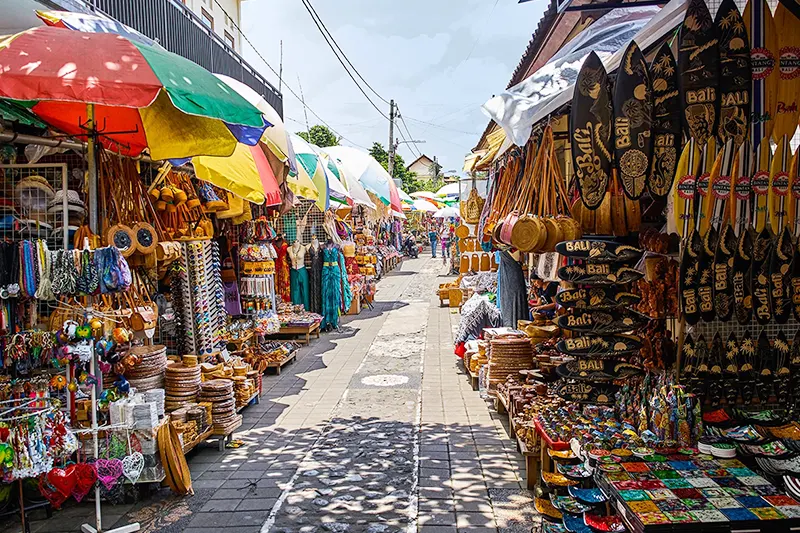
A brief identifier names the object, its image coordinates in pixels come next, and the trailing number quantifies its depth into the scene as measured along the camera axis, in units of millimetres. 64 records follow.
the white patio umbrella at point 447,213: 21781
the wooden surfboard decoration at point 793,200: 3283
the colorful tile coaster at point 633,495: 2717
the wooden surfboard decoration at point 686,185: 3473
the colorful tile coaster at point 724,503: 2625
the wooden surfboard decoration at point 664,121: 3346
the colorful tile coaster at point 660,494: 2719
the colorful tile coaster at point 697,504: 2617
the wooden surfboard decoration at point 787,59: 3182
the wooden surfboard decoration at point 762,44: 3188
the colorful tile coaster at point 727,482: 2835
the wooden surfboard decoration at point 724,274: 3369
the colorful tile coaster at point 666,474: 2951
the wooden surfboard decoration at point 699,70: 3152
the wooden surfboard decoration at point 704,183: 3438
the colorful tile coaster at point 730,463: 3047
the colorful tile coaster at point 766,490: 2719
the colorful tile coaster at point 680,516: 2504
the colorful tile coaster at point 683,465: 3057
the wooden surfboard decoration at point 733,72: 3146
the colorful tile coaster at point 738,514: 2520
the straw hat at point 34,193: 4727
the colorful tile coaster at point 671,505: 2602
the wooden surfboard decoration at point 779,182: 3291
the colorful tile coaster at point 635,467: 3053
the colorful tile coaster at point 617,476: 2955
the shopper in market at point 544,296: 6867
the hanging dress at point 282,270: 11430
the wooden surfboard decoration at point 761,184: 3330
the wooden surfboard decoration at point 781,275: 3322
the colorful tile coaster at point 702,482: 2835
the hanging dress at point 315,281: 12275
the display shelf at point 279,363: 8873
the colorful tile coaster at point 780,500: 2623
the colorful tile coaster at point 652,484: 2838
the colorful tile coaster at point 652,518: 2492
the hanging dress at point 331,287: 12258
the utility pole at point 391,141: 30972
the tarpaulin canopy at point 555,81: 4875
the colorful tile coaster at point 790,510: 2521
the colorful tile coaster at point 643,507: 2602
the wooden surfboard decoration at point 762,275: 3346
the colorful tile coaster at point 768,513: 2516
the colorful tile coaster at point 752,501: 2619
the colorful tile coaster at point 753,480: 2826
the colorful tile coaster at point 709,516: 2518
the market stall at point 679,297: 3014
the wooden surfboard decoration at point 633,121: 3432
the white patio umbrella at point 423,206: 25245
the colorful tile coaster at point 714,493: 2725
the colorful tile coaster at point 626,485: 2840
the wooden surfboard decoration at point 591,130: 3662
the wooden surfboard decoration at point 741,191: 3354
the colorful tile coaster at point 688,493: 2730
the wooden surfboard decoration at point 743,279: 3361
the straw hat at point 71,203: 4805
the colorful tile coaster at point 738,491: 2728
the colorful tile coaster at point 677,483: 2830
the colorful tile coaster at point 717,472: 2945
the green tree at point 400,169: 44094
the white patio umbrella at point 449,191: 21062
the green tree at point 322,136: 36441
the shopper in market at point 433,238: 34228
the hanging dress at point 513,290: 7964
